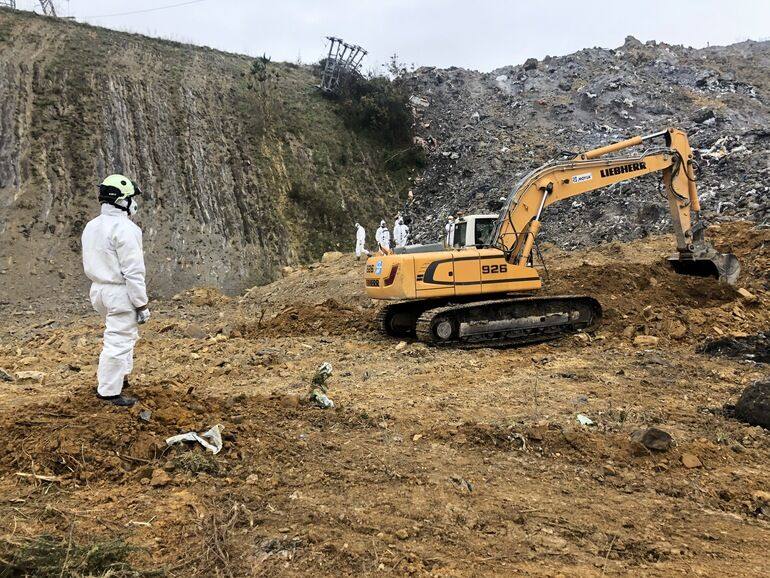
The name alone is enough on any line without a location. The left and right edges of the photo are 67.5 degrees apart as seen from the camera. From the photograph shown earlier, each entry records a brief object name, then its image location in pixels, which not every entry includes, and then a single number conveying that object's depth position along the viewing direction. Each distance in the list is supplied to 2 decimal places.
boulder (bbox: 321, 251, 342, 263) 17.58
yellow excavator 8.55
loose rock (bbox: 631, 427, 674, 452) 4.26
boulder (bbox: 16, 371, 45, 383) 6.83
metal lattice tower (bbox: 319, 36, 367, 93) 28.45
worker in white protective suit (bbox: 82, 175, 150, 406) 4.56
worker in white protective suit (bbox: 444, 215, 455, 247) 10.02
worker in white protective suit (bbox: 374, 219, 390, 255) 17.88
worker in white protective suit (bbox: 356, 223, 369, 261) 18.03
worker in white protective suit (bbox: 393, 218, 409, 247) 18.25
